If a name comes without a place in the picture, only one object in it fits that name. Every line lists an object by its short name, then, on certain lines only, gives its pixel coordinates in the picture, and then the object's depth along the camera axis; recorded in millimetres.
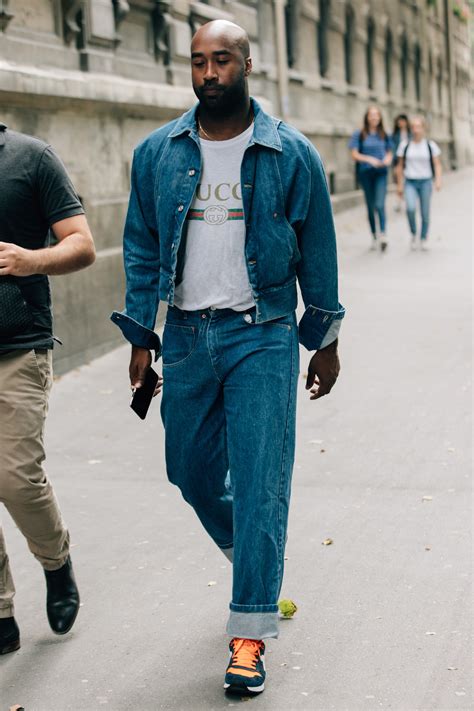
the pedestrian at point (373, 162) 26043
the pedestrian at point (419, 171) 26253
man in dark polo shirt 6318
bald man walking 5984
